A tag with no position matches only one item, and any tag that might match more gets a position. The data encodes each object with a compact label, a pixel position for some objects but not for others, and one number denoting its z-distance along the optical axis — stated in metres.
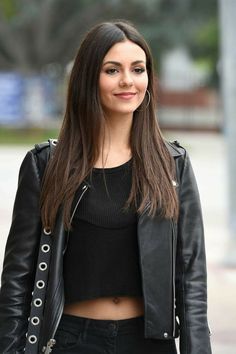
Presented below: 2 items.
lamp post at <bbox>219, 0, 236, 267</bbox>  17.70
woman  5.36
